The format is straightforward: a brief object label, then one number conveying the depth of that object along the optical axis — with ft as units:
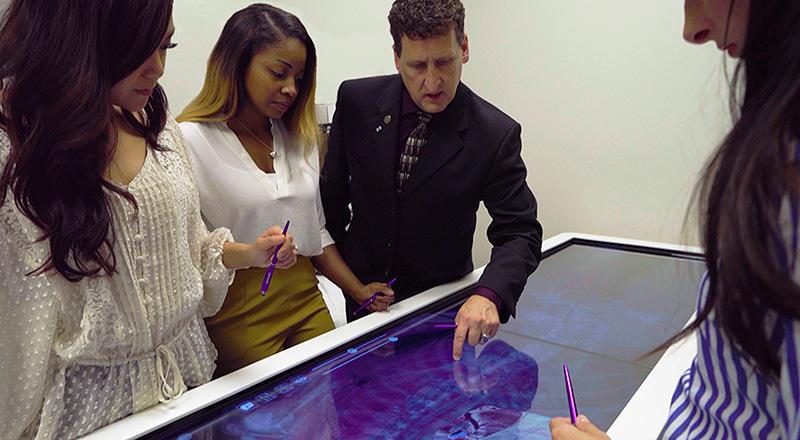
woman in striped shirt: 1.45
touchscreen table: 3.43
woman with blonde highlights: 4.69
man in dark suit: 4.93
